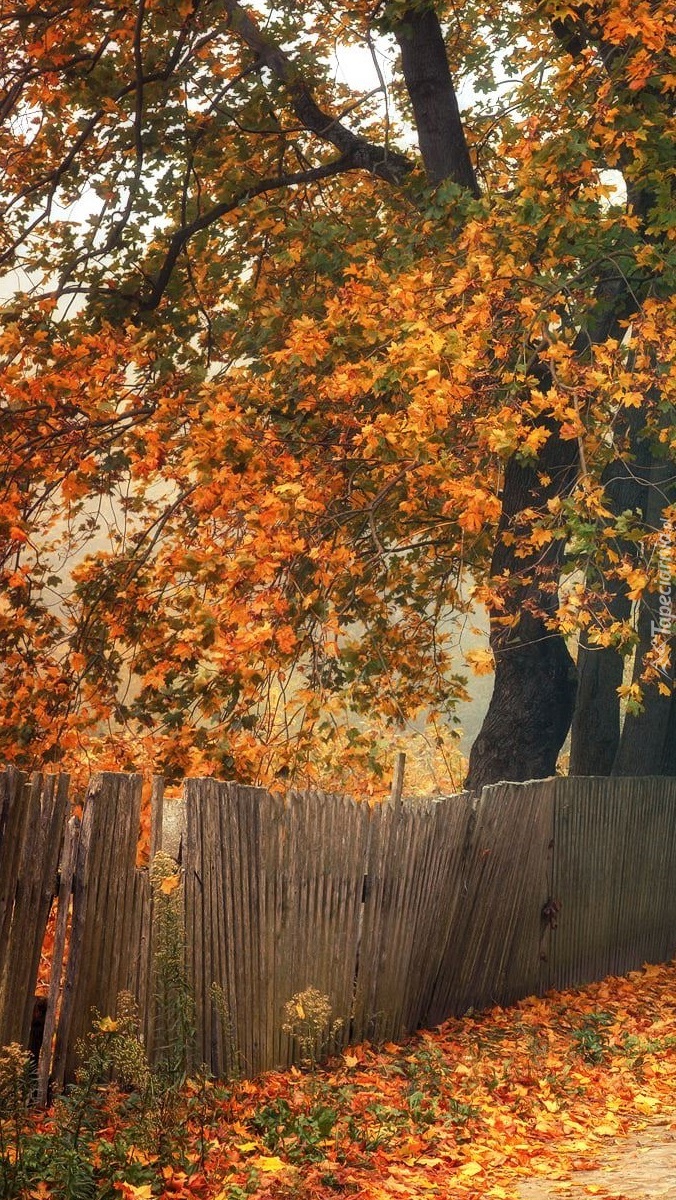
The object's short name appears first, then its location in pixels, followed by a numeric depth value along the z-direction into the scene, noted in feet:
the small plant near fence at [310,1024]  43.88
